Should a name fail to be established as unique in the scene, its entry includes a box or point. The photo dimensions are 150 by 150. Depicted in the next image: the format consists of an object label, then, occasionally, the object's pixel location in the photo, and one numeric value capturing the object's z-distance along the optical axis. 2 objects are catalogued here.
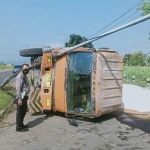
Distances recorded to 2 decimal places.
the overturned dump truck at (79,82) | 5.31
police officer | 4.66
